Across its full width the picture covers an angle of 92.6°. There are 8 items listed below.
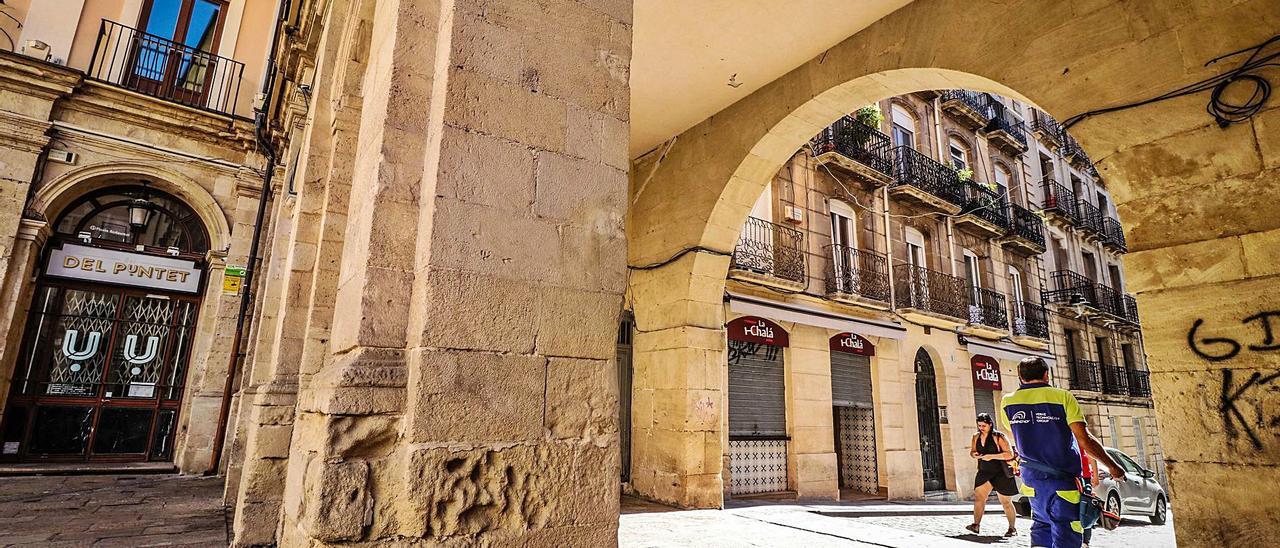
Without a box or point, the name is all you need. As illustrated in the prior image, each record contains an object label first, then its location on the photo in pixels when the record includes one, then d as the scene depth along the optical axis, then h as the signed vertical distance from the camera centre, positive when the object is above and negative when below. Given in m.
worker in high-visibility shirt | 3.52 -0.17
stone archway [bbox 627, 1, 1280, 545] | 3.13 +1.43
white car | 8.97 -0.99
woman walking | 6.44 -0.50
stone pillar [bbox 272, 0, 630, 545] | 1.80 +0.36
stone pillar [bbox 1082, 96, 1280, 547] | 3.06 +0.62
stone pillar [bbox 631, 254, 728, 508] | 6.98 +0.34
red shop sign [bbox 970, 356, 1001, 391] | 13.28 +1.08
